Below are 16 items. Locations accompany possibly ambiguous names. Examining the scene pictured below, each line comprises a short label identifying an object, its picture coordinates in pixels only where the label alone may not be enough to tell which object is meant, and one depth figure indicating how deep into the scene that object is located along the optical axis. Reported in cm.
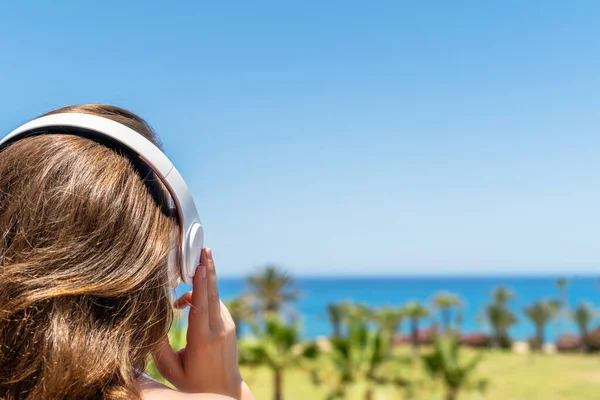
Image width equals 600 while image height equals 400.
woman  71
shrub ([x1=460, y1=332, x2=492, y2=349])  5000
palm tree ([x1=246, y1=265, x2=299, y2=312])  3606
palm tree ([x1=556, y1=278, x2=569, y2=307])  4696
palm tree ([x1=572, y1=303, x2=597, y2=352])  4425
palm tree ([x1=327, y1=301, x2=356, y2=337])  4307
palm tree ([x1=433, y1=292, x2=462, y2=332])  4969
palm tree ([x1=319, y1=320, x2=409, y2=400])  1778
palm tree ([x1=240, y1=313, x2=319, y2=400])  2003
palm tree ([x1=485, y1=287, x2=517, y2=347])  4772
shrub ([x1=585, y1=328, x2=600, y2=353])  4490
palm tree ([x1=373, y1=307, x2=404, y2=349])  3612
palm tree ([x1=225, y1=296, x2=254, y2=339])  3397
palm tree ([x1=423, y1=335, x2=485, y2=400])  1848
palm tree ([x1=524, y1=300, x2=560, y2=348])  4447
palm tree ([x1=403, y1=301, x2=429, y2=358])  3951
